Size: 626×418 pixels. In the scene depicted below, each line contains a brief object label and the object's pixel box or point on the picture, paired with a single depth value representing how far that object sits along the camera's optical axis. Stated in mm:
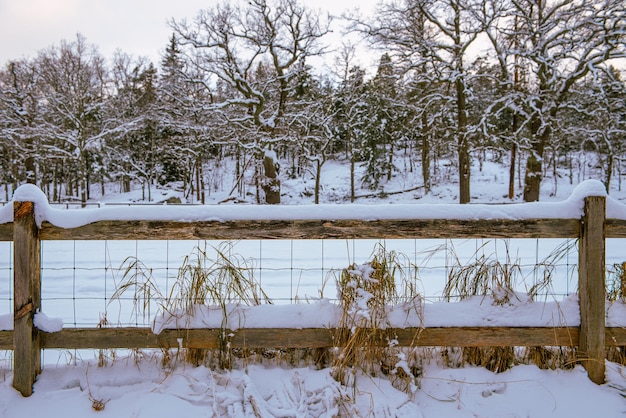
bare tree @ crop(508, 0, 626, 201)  15859
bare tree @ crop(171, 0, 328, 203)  22266
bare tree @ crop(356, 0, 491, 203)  18438
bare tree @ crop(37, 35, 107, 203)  25141
